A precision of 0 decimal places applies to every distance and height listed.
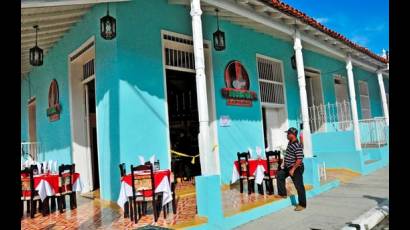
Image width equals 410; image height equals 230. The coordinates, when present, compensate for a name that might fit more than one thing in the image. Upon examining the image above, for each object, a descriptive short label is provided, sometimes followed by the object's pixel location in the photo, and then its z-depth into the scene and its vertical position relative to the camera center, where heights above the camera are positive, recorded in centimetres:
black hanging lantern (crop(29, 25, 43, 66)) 757 +228
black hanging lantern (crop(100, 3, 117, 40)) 639 +240
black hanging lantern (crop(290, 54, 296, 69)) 1097 +256
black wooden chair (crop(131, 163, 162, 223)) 529 -65
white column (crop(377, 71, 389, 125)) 1316 +153
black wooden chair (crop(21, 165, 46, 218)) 602 -68
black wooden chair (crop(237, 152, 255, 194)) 721 -74
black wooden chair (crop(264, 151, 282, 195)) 699 -60
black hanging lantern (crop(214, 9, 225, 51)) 816 +255
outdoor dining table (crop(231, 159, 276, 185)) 696 -64
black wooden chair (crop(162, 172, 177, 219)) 572 -105
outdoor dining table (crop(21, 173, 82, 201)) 612 -59
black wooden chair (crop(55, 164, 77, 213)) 643 -63
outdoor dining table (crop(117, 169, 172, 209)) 541 -68
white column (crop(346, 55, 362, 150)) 1066 +94
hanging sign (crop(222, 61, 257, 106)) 898 +154
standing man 610 -51
